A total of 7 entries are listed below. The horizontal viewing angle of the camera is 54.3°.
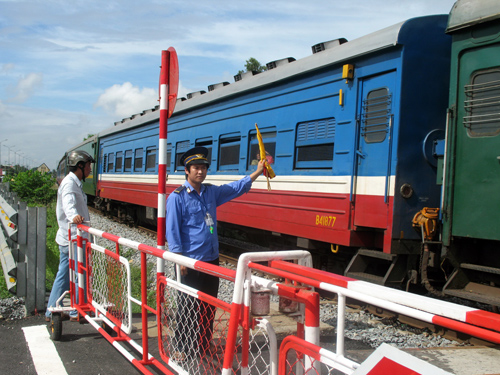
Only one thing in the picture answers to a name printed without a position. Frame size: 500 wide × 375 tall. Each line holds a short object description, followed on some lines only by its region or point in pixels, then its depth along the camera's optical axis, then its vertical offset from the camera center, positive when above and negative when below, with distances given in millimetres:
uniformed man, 3920 -416
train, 5141 +338
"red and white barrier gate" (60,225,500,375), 1865 -782
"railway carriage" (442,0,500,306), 4973 +293
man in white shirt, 5023 -471
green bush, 23344 -1208
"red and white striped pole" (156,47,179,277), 3939 +515
